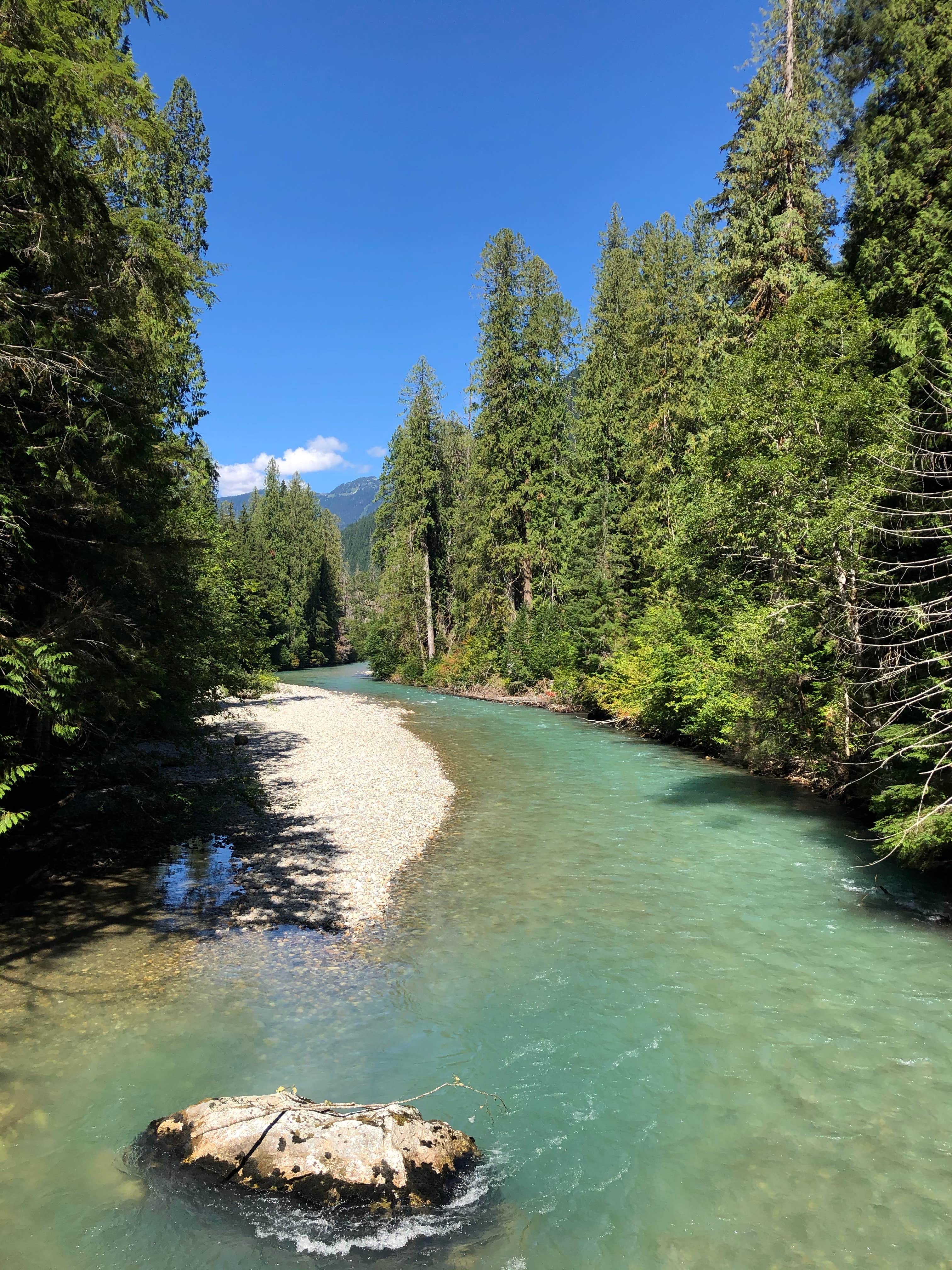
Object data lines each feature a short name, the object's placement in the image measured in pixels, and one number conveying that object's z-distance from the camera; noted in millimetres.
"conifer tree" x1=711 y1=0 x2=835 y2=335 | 19328
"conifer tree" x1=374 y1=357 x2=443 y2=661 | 46844
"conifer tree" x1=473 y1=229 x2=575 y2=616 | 39375
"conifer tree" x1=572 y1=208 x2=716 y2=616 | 29609
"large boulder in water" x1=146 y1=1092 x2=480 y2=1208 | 4730
